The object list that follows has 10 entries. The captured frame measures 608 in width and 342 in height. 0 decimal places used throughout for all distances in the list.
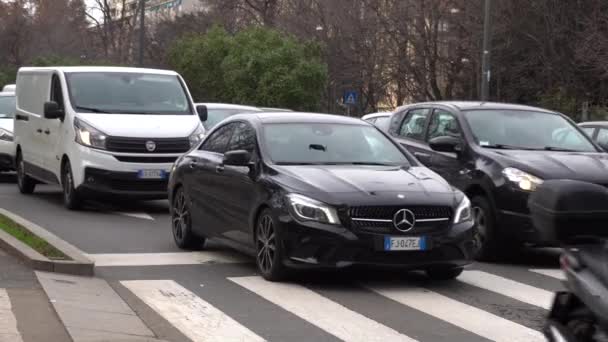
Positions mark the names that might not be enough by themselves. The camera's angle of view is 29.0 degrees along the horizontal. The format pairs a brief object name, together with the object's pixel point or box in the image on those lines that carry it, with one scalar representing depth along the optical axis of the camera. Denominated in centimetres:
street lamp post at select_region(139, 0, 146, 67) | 4698
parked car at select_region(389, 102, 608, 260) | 1159
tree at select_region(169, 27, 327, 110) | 4041
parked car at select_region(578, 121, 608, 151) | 1875
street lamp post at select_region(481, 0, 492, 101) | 3466
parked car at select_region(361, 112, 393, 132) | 2472
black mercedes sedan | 976
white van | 1636
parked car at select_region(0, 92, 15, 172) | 2203
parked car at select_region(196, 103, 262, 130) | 2278
